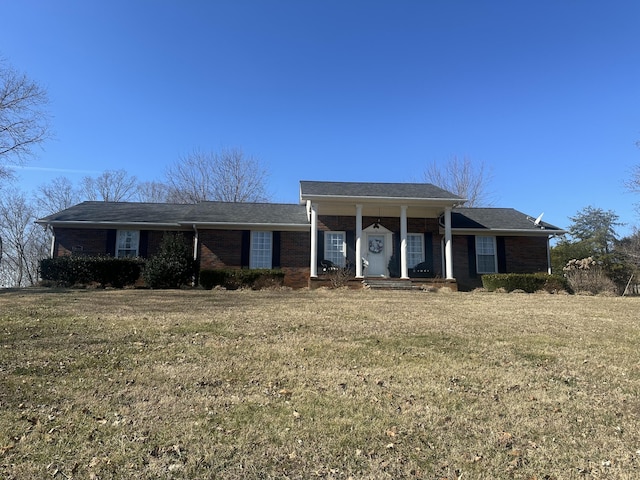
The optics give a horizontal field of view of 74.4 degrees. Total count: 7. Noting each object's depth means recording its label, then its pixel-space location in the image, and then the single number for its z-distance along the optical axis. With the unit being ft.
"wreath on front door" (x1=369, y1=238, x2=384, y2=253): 62.23
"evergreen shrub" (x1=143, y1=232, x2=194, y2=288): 49.73
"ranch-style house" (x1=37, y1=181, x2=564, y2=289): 59.06
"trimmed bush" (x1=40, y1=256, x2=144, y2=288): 51.90
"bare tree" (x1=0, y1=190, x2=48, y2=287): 110.73
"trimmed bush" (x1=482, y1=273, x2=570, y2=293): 54.65
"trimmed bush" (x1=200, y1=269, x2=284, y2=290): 52.65
